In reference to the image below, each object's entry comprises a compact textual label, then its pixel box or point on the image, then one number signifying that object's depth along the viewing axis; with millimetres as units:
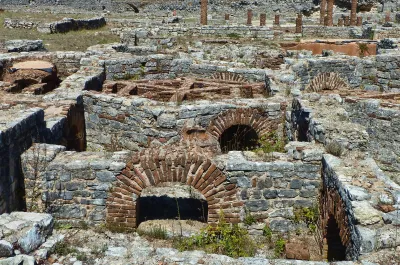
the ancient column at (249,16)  32653
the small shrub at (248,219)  6906
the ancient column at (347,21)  33500
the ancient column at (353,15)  32125
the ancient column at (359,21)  32844
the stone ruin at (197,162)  5117
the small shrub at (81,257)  4867
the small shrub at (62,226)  6883
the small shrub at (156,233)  6879
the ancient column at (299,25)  25969
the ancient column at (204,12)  28156
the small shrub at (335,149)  6727
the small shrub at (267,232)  6992
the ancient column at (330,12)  30359
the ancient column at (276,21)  33719
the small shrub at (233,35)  22719
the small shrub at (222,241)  6508
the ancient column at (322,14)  32875
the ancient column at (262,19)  32519
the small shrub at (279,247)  6658
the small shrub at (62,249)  4941
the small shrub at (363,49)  17344
